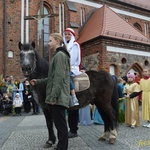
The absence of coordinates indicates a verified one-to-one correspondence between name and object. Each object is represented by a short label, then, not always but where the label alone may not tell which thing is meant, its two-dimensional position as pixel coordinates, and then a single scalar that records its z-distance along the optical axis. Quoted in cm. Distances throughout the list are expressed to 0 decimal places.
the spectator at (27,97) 1182
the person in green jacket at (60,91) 345
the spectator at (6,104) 1119
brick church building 1561
